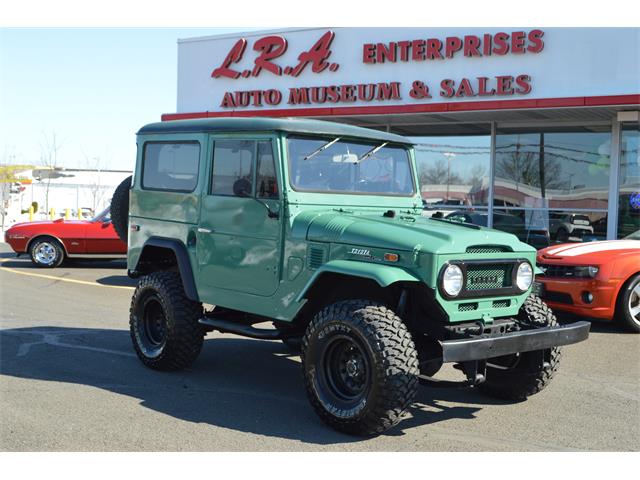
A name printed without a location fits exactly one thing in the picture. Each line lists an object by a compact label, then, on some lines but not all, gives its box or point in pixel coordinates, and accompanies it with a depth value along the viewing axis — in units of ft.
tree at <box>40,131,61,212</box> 138.69
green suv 16.12
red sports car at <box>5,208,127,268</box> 48.01
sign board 44.55
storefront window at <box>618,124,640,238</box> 46.01
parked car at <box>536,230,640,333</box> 28.07
